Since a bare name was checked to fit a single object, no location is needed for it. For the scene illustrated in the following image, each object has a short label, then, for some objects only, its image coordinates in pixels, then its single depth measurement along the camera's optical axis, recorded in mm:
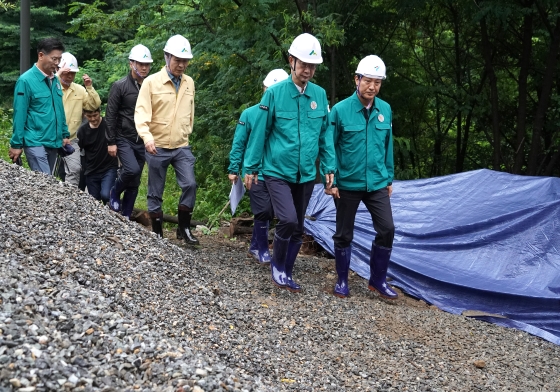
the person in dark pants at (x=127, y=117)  7602
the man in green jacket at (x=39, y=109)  7137
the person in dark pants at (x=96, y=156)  8609
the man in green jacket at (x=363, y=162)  6430
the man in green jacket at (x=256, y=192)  6916
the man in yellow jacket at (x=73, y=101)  8352
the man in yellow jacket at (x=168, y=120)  7051
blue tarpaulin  6746
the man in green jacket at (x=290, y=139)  6156
